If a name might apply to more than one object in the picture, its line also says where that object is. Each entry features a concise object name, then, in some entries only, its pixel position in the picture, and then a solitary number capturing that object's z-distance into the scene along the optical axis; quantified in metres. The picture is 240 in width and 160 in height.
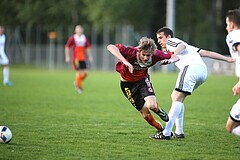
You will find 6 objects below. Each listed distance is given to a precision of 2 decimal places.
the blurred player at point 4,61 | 48.13
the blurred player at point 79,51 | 43.53
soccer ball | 17.64
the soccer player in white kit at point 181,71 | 19.50
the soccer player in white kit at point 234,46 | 15.87
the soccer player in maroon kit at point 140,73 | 18.61
